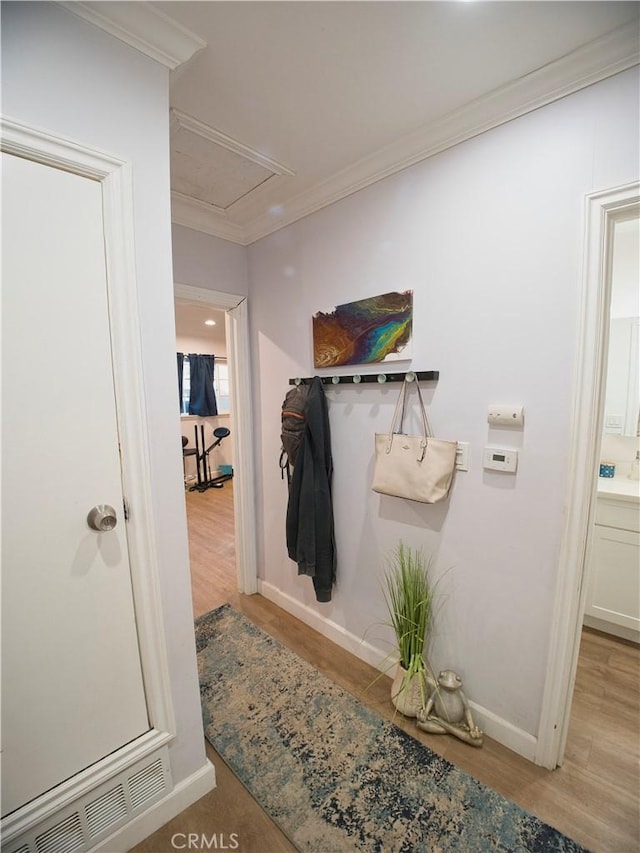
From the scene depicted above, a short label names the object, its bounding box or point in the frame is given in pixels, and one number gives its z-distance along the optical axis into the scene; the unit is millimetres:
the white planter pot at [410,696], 1560
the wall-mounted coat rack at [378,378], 1535
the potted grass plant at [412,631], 1566
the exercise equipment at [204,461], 5613
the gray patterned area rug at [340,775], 1151
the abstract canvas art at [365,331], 1621
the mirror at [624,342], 2258
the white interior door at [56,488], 886
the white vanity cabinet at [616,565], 1933
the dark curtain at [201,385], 5781
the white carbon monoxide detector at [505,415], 1318
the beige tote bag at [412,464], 1476
